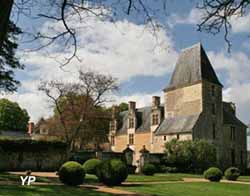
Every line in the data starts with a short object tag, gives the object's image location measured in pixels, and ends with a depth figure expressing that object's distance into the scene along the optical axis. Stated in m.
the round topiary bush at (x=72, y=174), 20.59
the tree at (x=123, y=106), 74.84
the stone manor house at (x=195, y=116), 49.38
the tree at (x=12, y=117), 73.12
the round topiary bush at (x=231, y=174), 32.84
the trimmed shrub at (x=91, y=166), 30.40
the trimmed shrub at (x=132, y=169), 37.64
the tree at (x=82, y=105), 43.34
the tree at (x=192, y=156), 43.72
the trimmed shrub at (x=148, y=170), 34.94
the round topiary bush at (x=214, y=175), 29.36
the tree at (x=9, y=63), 20.20
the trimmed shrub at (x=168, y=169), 42.84
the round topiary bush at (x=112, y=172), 21.61
